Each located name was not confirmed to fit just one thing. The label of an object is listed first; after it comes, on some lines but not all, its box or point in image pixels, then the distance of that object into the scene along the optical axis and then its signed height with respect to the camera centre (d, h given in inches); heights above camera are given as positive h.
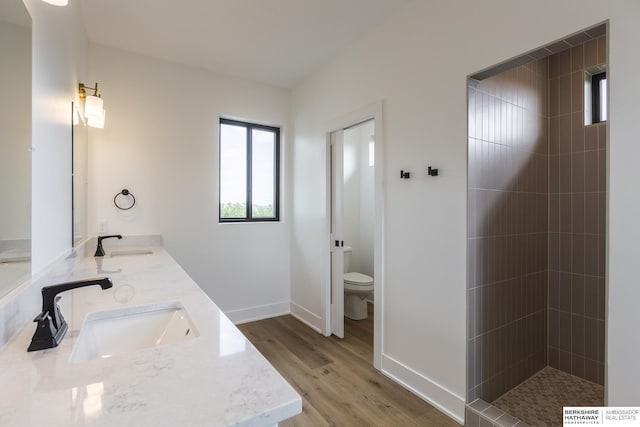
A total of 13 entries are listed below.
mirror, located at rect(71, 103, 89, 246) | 77.2 +10.7
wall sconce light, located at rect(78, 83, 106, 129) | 81.1 +27.6
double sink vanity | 23.2 -14.9
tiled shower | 73.9 -3.4
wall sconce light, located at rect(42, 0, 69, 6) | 42.8 +29.4
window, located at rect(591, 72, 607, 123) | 94.0 +36.5
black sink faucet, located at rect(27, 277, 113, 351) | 33.1 -12.0
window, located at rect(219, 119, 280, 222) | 136.6 +18.6
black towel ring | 111.3 +5.2
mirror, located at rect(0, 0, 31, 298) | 32.9 +7.8
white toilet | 132.9 -35.3
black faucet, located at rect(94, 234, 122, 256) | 97.0 -11.7
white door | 121.0 -10.0
